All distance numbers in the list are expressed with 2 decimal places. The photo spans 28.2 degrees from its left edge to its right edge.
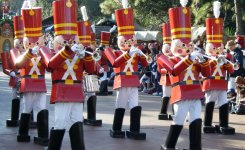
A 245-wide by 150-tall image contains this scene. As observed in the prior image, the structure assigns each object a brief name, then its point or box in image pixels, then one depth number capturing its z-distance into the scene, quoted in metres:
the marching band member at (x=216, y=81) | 9.41
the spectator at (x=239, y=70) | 13.07
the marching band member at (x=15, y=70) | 9.64
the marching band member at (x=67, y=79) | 6.92
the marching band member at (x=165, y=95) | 11.47
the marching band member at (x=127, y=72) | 9.06
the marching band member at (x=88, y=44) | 9.99
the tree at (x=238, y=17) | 19.19
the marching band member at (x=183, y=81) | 7.60
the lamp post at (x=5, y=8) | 34.59
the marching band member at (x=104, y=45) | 10.28
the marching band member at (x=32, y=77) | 8.34
